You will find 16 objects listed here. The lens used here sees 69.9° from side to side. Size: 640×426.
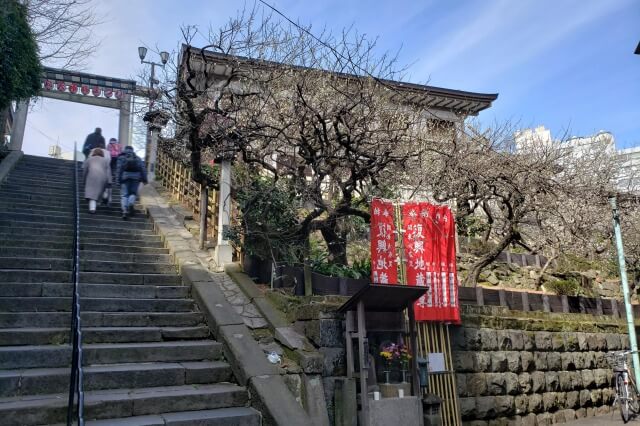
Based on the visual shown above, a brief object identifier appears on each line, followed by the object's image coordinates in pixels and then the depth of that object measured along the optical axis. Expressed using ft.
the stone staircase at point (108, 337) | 14.99
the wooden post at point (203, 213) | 29.10
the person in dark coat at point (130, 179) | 34.42
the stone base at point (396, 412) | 17.76
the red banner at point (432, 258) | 23.38
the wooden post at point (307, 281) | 22.34
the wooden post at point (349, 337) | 18.94
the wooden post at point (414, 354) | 19.84
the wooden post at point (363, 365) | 17.49
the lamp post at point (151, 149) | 55.26
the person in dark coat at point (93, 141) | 49.88
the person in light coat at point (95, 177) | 34.32
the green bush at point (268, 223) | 24.66
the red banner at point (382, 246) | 22.22
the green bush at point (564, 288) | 43.91
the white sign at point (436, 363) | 22.95
